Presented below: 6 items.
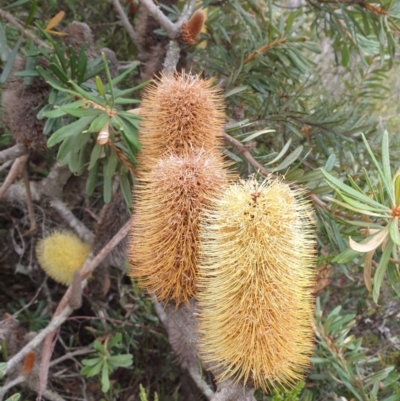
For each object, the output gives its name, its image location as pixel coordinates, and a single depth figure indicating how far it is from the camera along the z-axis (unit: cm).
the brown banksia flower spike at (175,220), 32
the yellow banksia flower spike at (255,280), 29
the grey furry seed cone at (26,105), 51
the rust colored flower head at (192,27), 49
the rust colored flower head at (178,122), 36
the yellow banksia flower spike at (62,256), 59
